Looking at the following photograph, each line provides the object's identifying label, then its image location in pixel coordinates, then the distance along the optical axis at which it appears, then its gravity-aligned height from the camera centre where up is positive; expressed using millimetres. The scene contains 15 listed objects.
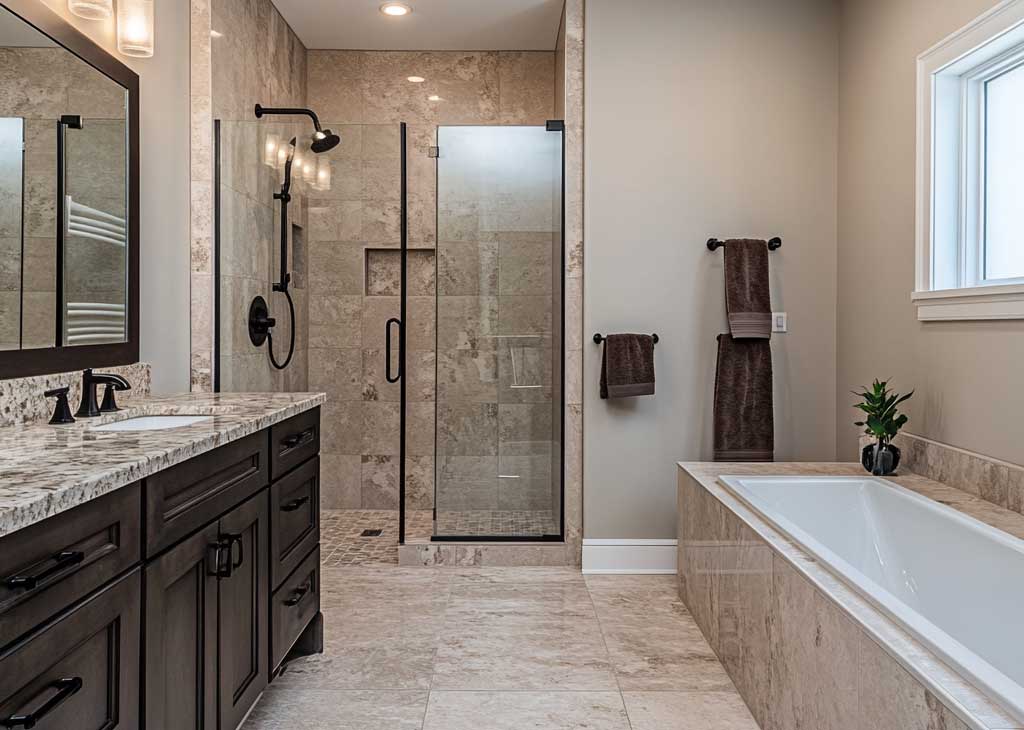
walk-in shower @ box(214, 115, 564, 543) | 3760 +205
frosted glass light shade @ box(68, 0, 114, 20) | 2430 +1013
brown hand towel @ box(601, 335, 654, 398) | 3703 -15
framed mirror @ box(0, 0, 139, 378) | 2150 +459
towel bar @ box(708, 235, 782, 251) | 3771 +533
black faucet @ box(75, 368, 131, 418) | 2293 -81
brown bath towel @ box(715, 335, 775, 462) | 3709 -162
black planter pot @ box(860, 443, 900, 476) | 3105 -350
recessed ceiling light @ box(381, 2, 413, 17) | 4105 +1720
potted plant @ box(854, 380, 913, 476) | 3104 -230
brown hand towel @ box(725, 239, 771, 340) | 3686 +326
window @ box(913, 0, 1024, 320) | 2781 +668
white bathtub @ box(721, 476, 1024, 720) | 1676 -523
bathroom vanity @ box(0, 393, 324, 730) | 1189 -374
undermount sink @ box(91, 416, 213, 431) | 2105 -166
